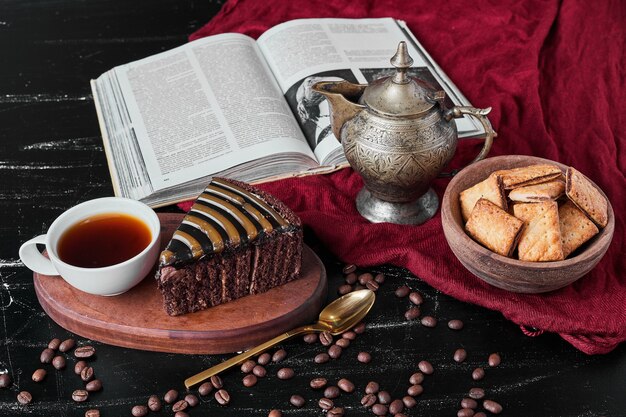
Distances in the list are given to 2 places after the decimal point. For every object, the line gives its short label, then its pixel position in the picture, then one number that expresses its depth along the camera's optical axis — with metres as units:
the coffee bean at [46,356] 1.38
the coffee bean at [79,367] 1.36
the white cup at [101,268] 1.36
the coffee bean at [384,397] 1.32
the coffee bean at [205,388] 1.32
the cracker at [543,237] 1.37
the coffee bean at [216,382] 1.33
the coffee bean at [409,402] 1.31
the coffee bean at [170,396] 1.31
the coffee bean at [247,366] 1.37
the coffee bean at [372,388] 1.34
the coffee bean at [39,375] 1.34
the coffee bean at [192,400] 1.30
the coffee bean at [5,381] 1.33
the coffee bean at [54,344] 1.40
